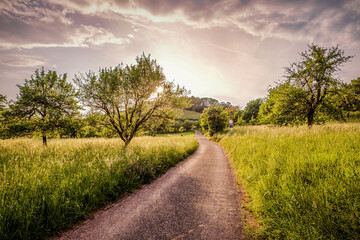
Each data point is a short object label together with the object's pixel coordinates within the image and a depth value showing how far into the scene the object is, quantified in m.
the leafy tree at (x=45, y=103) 9.30
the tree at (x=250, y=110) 61.17
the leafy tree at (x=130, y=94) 9.36
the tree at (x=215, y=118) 32.69
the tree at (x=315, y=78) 11.02
